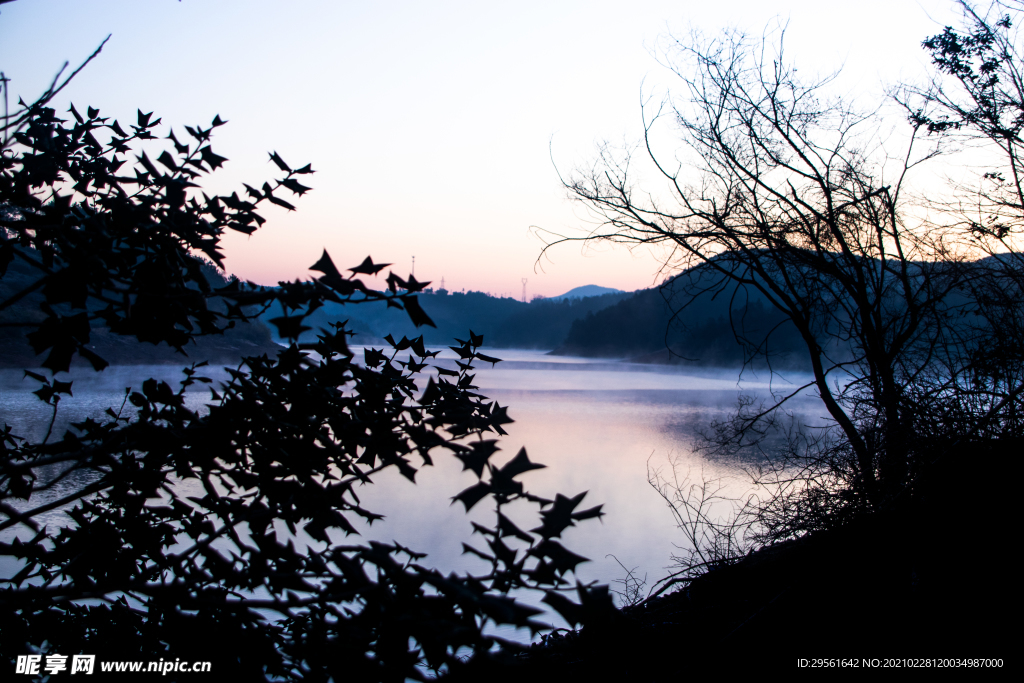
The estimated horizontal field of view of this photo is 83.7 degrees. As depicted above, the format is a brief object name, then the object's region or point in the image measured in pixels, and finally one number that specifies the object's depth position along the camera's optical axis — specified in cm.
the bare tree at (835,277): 433
